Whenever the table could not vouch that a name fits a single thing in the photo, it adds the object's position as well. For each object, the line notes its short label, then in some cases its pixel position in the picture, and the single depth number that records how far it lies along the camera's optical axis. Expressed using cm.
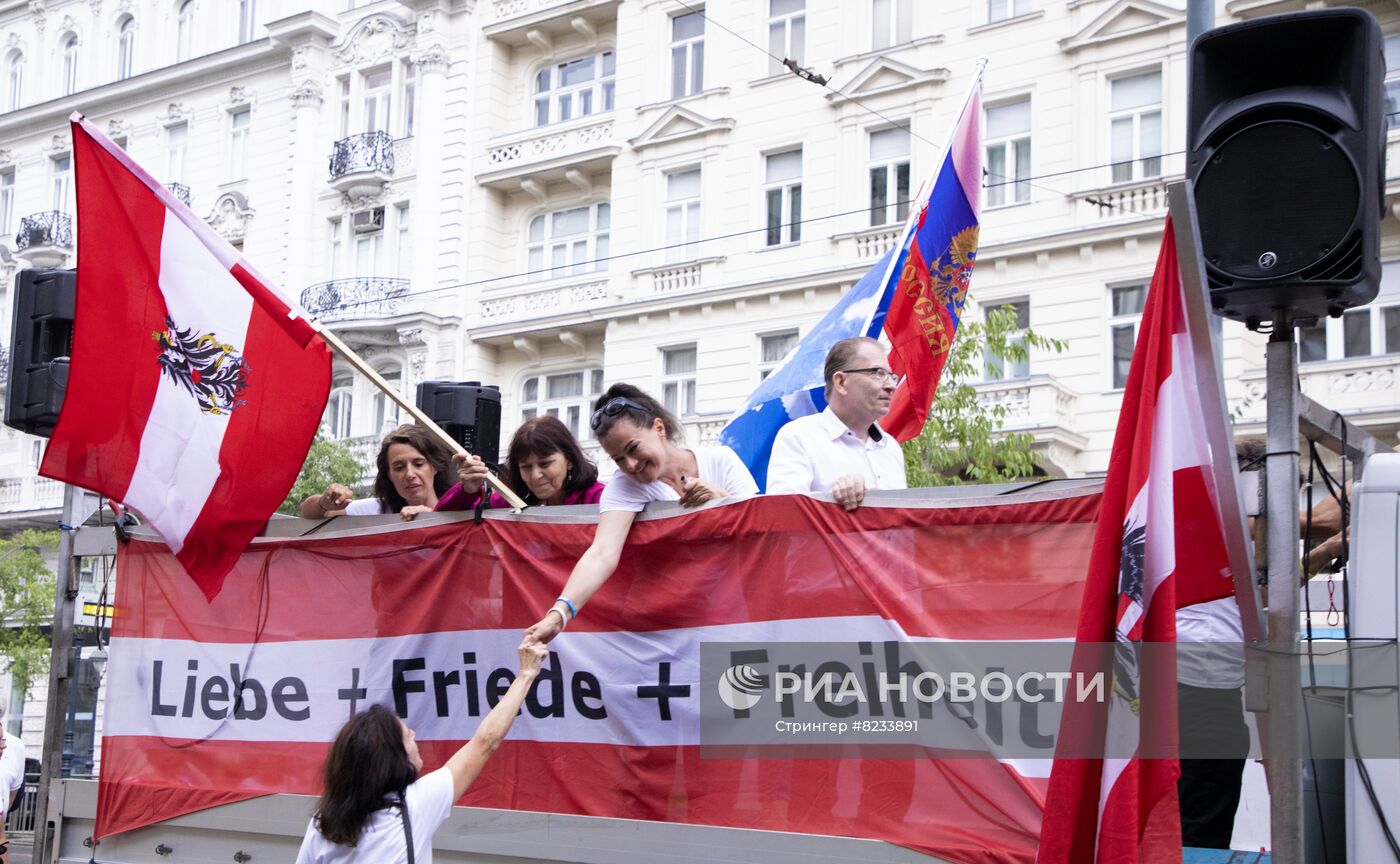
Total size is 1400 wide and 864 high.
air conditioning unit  3197
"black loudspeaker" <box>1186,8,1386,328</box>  390
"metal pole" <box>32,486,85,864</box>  664
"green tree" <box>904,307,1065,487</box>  1599
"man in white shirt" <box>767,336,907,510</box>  545
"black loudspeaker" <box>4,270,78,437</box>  721
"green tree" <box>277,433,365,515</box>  2602
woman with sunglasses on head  513
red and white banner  459
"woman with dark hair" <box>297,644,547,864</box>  455
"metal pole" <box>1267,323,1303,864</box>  370
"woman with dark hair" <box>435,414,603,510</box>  583
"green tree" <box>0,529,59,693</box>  2789
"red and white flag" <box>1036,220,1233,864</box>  374
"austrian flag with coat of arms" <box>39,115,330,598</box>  635
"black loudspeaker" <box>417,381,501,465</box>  841
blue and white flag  767
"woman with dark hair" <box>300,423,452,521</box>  647
